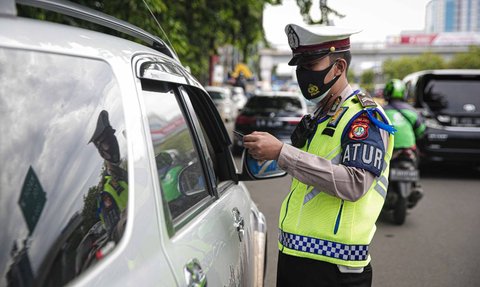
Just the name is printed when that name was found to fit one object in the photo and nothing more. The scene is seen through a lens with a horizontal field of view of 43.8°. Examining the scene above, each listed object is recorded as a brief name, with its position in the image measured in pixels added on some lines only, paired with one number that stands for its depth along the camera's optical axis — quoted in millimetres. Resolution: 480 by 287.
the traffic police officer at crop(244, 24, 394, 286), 2250
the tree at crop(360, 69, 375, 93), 106600
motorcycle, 7066
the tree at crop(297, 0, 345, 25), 12748
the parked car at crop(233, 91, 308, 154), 13234
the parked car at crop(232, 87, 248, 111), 34994
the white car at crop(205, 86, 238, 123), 25444
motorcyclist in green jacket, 7172
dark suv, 10852
